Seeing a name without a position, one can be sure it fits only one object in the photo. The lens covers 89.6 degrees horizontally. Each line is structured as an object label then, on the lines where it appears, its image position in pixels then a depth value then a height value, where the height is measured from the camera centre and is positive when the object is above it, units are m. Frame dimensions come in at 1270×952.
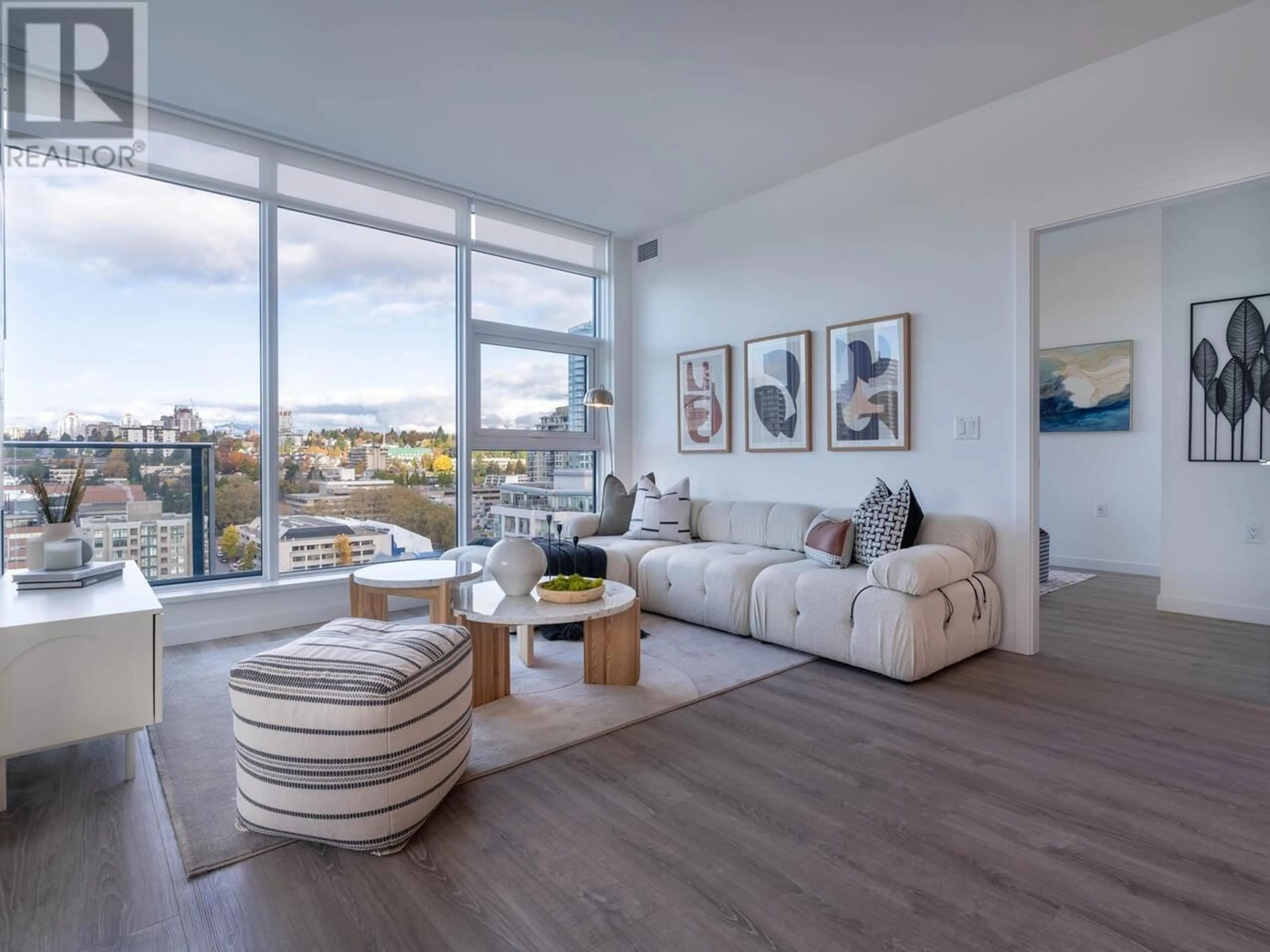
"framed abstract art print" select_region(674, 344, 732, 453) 5.17 +0.61
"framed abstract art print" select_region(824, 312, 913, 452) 4.02 +0.60
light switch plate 3.71 +0.26
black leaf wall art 4.14 +0.60
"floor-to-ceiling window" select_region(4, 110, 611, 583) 3.54 +0.75
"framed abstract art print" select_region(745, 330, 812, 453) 4.59 +0.58
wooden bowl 2.84 -0.56
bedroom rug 5.16 -0.93
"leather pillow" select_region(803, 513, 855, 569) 3.65 -0.41
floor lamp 5.14 +0.60
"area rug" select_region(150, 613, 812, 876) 1.96 -1.03
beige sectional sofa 3.09 -0.66
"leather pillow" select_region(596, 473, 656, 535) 5.12 -0.30
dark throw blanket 4.07 -0.57
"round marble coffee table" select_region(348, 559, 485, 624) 3.00 -0.53
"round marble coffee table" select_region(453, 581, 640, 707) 2.68 -0.72
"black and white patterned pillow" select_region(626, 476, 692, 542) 4.81 -0.33
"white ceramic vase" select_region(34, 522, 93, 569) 2.56 -0.28
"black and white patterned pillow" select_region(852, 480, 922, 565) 3.52 -0.30
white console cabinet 1.94 -0.63
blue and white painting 5.73 +0.77
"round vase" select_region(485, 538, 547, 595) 2.99 -0.44
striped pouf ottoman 1.74 -0.75
